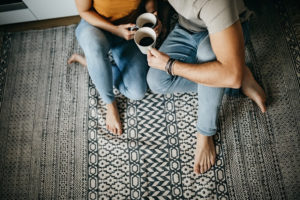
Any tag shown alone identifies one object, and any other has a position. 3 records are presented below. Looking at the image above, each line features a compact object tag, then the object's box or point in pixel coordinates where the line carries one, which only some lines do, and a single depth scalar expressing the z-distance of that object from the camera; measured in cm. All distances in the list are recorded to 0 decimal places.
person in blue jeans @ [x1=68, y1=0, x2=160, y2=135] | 99
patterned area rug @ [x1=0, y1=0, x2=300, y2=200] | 108
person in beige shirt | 70
